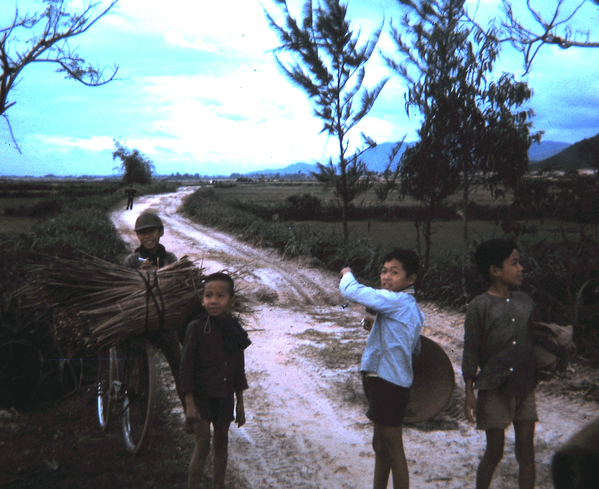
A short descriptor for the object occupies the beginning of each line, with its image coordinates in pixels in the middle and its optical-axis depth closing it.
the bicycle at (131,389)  3.29
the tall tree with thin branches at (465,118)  8.65
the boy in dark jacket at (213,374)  2.76
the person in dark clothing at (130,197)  28.67
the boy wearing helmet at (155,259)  3.42
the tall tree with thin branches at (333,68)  11.89
